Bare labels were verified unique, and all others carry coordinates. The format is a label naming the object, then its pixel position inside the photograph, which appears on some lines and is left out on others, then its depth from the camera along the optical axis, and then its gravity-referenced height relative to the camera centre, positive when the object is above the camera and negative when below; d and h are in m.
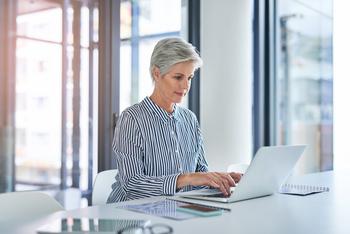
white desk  1.13 -0.29
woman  1.72 -0.09
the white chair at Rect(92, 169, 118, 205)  2.15 -0.35
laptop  1.46 -0.21
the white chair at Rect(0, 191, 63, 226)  1.50 -0.32
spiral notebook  1.73 -0.30
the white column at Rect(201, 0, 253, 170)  3.88 +0.34
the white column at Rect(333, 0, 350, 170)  4.02 +0.31
